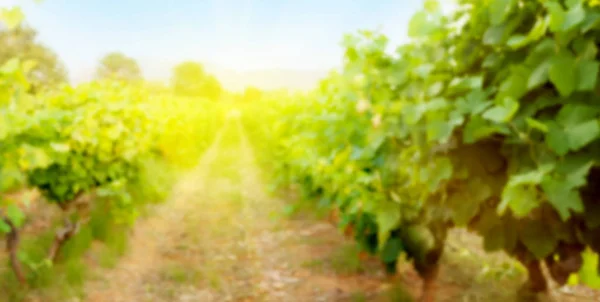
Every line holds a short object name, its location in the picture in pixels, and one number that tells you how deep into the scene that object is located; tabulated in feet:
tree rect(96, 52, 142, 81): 236.96
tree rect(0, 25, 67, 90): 136.46
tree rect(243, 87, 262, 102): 281.33
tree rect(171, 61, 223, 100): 269.64
